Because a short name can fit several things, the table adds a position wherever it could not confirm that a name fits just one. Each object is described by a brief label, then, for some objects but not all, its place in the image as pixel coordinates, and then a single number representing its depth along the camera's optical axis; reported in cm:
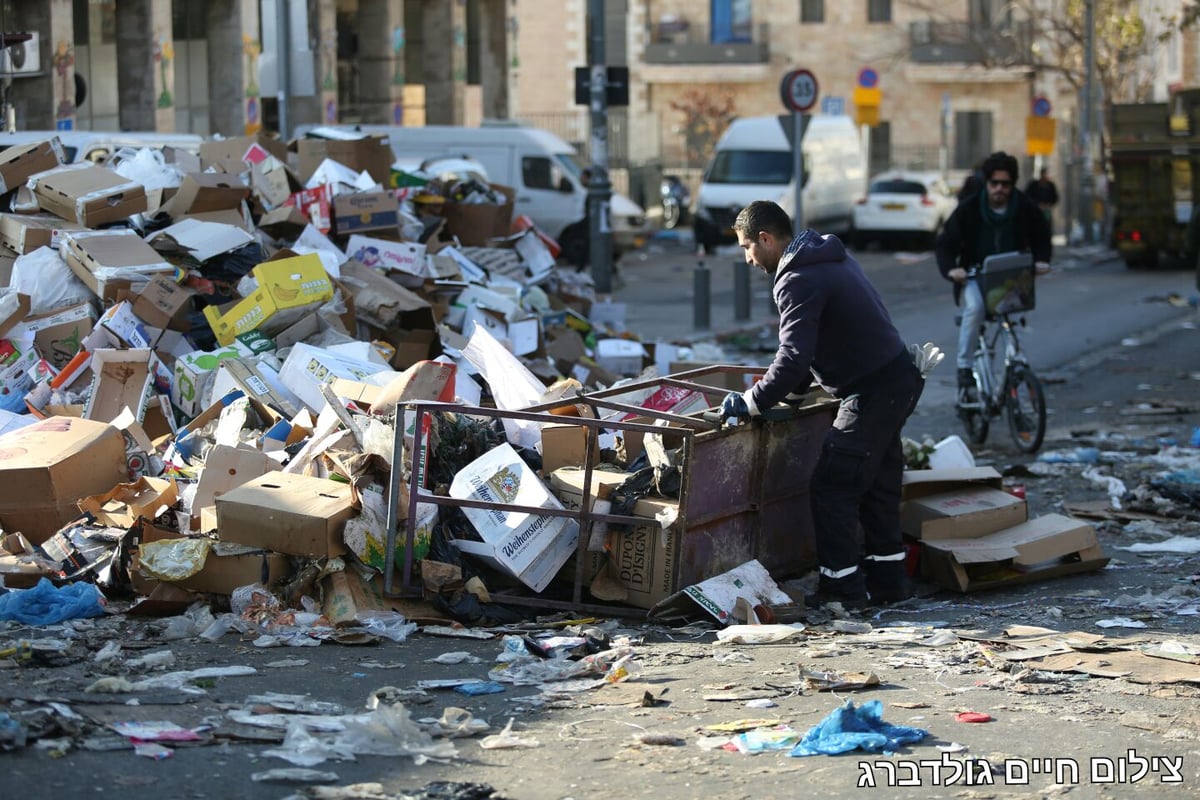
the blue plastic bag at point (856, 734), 905
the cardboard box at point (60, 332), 1797
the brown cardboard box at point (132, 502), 1363
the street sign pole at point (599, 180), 3743
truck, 4712
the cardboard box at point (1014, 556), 1348
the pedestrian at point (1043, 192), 4193
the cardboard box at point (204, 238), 1958
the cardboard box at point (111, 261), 1820
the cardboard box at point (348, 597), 1207
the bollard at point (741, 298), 3538
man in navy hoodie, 1242
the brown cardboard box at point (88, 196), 1967
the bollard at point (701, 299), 3408
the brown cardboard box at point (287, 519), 1217
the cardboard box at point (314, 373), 1583
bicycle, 1983
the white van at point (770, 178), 5753
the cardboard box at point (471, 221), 2570
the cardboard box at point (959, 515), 1376
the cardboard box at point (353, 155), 2417
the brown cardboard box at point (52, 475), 1372
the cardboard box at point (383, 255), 2180
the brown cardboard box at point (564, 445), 1312
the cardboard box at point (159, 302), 1802
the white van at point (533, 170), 4855
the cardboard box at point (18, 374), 1746
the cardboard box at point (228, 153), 2290
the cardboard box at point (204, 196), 2070
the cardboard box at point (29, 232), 1927
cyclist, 1983
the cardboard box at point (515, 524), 1235
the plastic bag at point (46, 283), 1854
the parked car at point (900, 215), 5930
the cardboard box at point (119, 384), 1636
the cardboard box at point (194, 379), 1679
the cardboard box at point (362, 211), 2206
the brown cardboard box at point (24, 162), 2090
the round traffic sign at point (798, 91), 3343
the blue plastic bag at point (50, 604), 1191
